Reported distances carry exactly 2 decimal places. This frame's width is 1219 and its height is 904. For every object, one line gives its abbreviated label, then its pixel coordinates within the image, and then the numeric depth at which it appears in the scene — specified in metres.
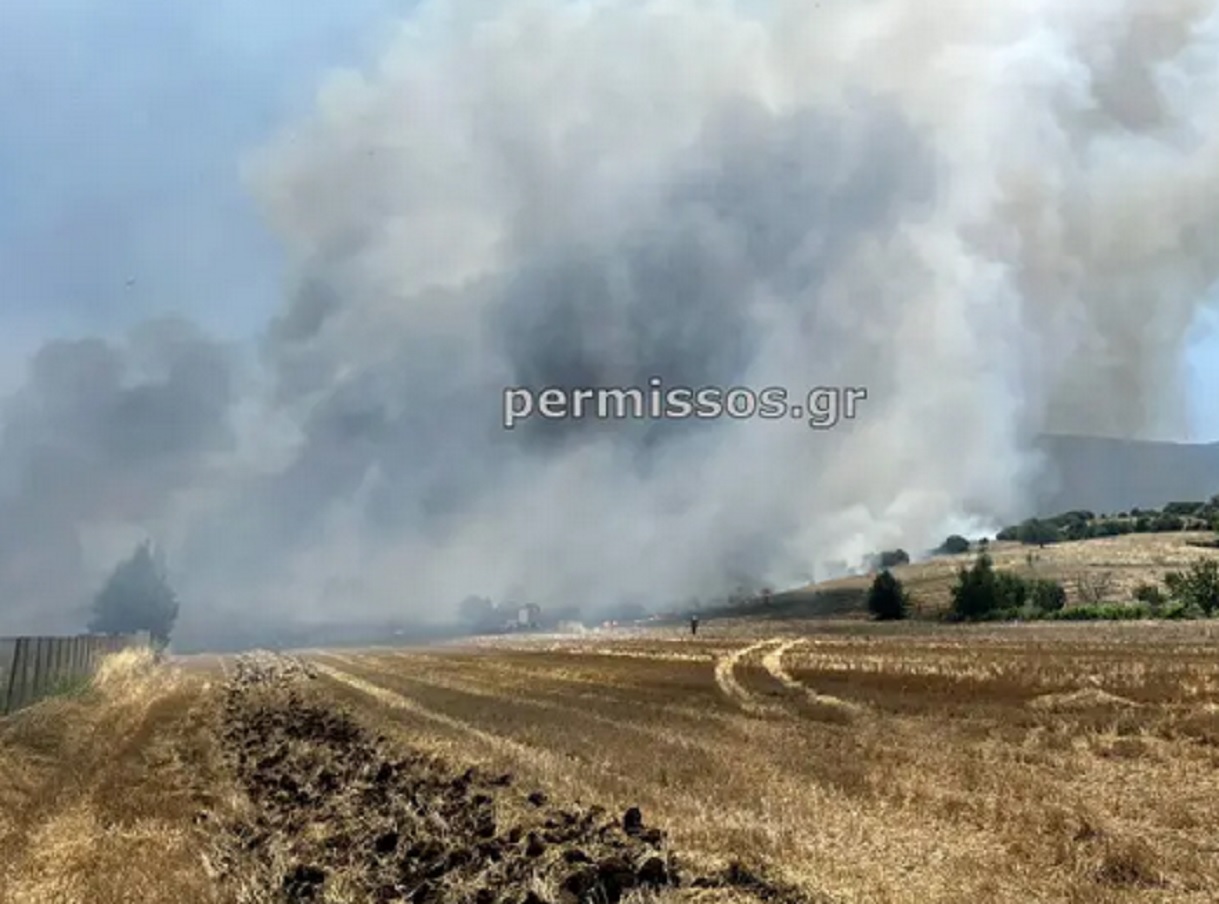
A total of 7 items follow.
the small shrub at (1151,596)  154.05
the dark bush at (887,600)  180.76
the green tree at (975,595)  170.88
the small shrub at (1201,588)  141.94
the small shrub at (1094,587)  171.75
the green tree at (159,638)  176.88
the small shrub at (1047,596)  166.50
